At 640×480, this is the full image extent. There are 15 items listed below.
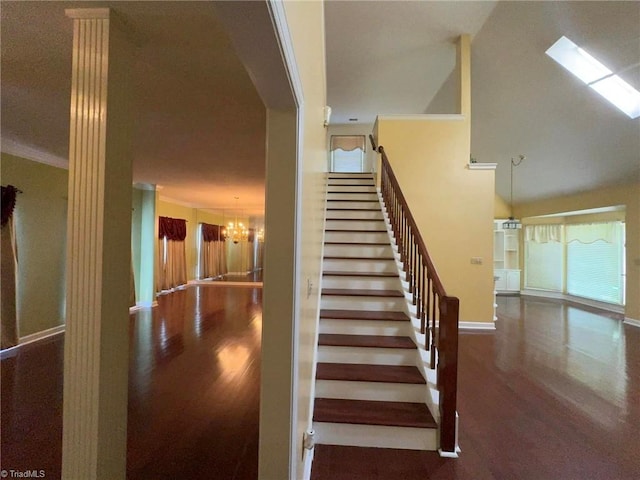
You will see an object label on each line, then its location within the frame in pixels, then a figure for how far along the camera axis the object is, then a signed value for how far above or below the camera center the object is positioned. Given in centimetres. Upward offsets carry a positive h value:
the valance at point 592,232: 695 +43
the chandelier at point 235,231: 948 +48
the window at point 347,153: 891 +283
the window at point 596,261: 682 -29
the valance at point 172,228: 764 +46
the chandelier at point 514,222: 665 +60
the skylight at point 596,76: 407 +238
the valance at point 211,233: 973 +44
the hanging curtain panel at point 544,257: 841 -24
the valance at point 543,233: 841 +46
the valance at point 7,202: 359 +51
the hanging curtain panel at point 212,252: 982 -21
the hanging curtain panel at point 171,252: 774 -18
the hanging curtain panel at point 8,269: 362 -30
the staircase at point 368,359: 213 -97
